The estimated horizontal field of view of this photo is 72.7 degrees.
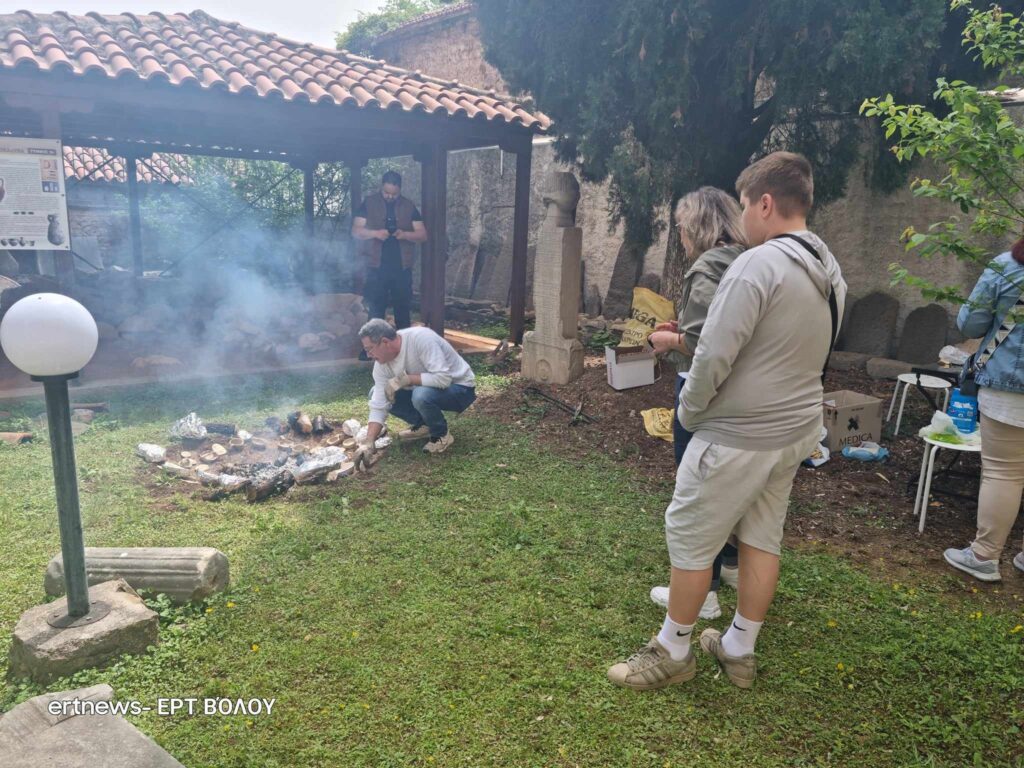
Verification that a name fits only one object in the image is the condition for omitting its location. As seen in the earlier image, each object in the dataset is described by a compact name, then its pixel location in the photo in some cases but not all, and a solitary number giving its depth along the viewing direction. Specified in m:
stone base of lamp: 2.76
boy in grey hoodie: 2.35
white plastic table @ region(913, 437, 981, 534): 4.07
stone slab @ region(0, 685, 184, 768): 2.17
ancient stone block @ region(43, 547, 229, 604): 3.31
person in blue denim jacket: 3.43
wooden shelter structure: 6.96
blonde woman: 2.97
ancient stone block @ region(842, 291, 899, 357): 7.89
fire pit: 4.89
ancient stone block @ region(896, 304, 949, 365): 7.48
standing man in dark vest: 8.60
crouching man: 5.44
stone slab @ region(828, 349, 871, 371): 7.80
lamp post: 2.54
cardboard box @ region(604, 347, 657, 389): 6.94
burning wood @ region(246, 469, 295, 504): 4.73
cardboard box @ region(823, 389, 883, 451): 5.46
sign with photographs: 7.14
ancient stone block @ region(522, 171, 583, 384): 7.27
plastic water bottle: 4.40
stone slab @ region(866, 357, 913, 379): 7.32
